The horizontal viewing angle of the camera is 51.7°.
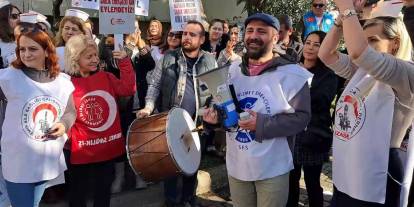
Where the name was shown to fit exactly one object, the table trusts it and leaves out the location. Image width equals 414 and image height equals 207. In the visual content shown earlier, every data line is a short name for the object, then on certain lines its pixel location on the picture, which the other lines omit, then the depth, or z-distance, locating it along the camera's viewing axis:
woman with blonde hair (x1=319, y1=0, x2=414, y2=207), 2.12
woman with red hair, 3.06
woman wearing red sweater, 3.56
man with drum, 4.25
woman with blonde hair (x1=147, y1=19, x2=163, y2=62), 6.02
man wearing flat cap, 2.84
